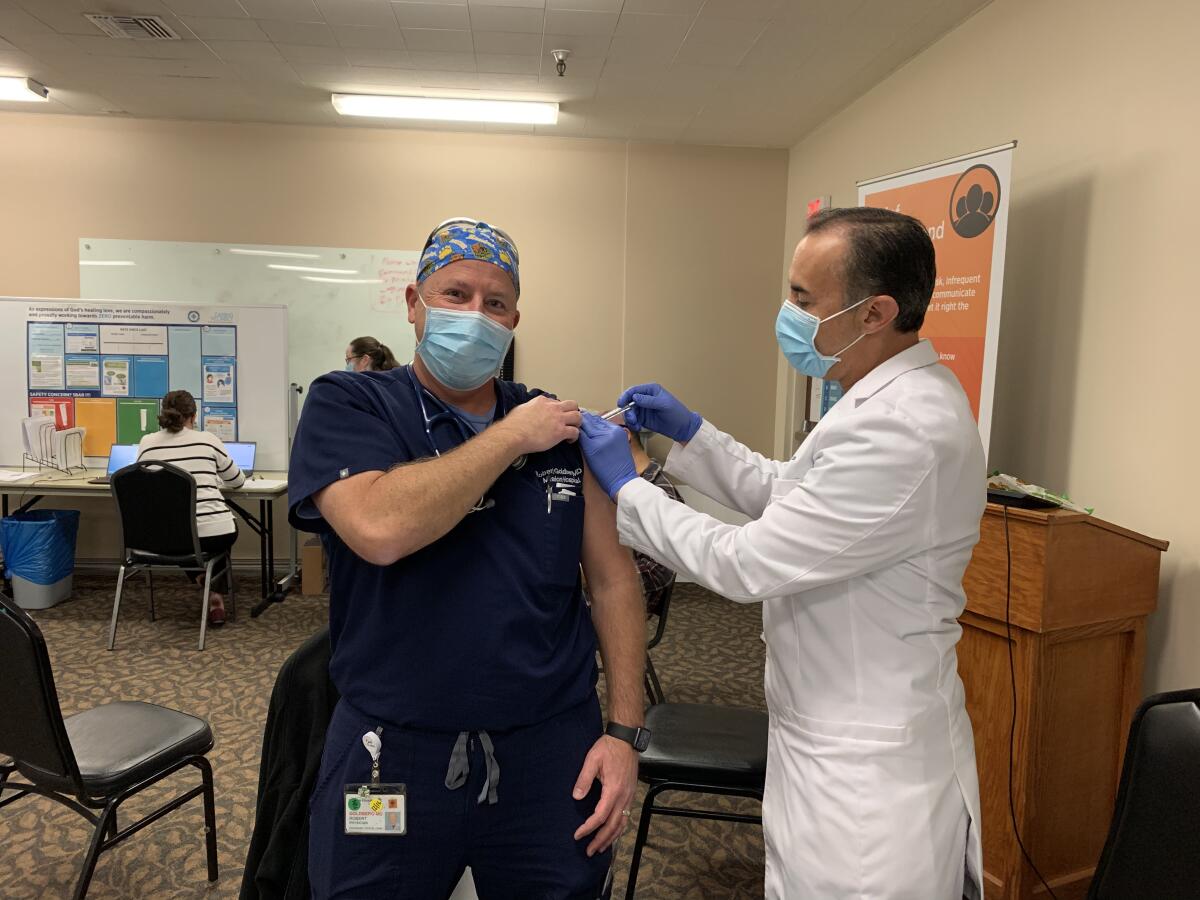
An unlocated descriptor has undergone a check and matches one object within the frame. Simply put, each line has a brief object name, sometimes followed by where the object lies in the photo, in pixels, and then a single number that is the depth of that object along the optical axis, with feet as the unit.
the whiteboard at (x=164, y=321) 15.62
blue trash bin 14.26
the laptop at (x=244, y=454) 15.65
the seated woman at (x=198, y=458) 12.89
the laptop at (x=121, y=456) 15.26
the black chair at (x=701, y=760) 6.07
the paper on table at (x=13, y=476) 14.11
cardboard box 15.52
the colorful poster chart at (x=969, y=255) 8.41
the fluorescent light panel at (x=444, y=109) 14.38
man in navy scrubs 3.37
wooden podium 6.38
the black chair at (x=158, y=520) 12.09
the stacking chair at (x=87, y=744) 5.29
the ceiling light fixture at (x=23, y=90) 13.91
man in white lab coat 3.77
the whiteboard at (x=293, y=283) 16.42
